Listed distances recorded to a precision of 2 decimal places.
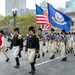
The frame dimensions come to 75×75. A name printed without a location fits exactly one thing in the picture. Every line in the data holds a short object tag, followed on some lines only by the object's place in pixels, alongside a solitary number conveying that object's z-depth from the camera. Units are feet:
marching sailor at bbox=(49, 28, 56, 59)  42.09
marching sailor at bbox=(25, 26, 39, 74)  27.21
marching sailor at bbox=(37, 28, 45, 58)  43.50
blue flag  41.81
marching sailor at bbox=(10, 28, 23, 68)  31.33
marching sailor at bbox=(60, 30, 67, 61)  39.02
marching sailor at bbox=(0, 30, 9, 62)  38.30
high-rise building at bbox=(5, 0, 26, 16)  600.39
